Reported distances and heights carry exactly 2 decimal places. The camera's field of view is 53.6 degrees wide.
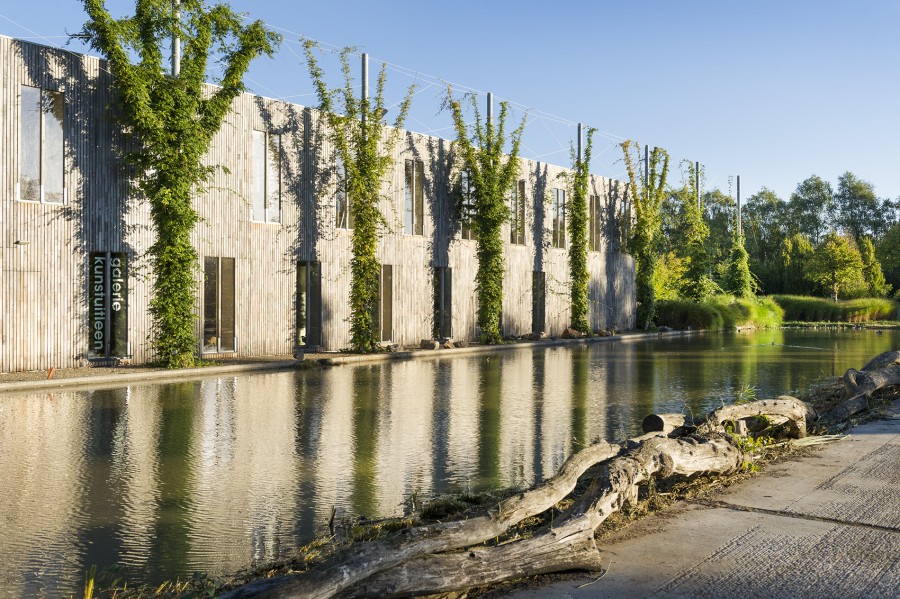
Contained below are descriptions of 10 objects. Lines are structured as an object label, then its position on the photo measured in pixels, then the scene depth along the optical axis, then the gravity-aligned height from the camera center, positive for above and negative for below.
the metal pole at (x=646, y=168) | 41.56 +6.57
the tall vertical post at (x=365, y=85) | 25.45 +6.45
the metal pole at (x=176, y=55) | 19.83 +5.71
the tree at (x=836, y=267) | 60.34 +2.78
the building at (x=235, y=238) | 18.17 +1.89
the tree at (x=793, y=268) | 66.81 +3.01
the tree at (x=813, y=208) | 91.19 +10.30
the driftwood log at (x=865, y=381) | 10.88 -1.01
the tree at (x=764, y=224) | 86.44 +8.54
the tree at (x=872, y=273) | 62.17 +2.47
